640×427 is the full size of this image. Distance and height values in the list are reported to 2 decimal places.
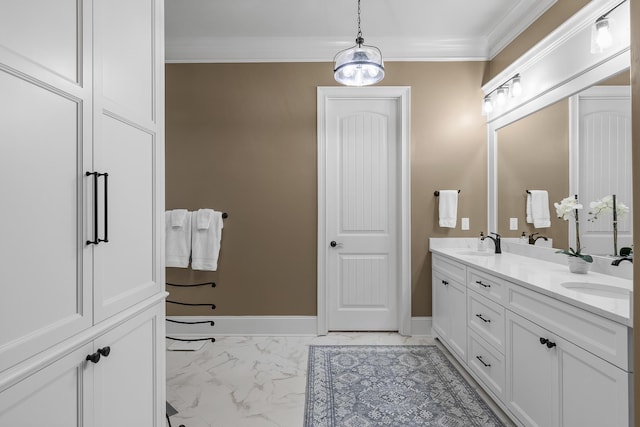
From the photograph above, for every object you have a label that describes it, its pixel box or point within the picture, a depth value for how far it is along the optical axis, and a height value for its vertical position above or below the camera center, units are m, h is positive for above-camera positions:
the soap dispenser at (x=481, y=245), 2.95 -0.29
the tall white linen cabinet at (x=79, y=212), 0.80 +0.00
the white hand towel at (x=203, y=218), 3.07 -0.05
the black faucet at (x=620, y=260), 1.79 -0.26
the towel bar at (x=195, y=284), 3.21 -0.69
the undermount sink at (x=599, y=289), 1.61 -0.39
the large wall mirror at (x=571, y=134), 1.84 +0.53
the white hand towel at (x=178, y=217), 3.07 -0.04
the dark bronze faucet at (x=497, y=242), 2.87 -0.25
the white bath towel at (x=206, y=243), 3.09 -0.28
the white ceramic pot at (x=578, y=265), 1.94 -0.31
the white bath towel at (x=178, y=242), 3.11 -0.27
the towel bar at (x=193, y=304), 3.21 -0.88
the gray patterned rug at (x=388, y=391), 1.93 -1.19
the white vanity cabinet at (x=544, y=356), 1.21 -0.67
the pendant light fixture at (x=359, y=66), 2.13 +0.98
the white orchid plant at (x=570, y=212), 2.05 +0.01
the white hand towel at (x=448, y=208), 3.12 +0.05
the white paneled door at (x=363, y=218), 3.25 -0.05
